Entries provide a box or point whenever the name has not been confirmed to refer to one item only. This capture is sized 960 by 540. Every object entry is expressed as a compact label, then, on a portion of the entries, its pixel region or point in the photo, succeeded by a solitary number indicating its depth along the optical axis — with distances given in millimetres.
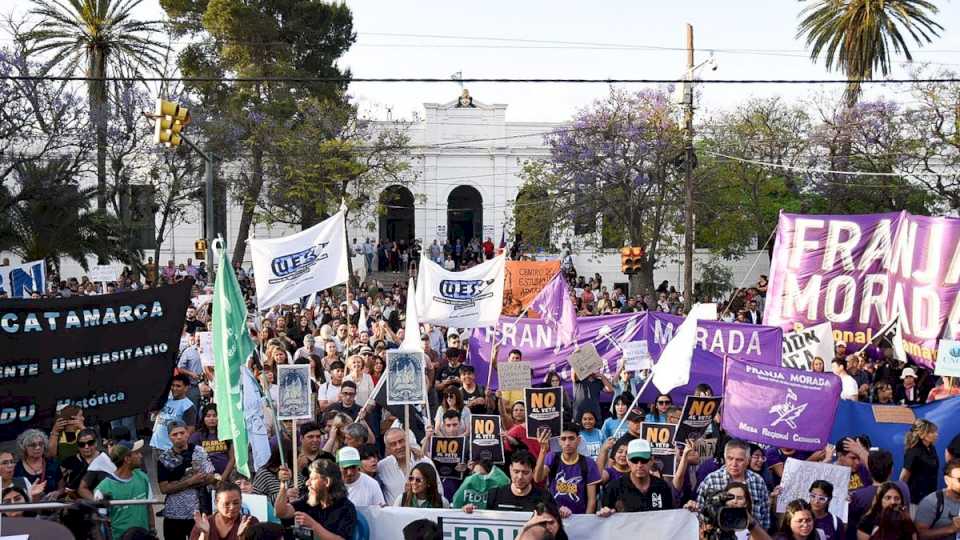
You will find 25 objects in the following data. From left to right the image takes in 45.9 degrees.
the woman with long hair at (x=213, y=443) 9336
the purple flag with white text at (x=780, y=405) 9352
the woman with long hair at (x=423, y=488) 7863
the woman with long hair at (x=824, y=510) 7809
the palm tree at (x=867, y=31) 37188
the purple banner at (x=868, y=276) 12039
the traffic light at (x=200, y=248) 29062
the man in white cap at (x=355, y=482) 7859
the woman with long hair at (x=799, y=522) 7277
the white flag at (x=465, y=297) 14391
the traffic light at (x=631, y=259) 24875
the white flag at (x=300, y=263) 11648
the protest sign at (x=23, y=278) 18016
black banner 9094
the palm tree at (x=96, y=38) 38594
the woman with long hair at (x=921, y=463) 9250
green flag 8117
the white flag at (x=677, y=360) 10477
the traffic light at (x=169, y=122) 18812
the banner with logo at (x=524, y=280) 20734
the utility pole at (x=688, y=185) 25469
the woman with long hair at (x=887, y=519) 7613
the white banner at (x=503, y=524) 7512
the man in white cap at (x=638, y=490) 7859
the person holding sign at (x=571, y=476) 8336
